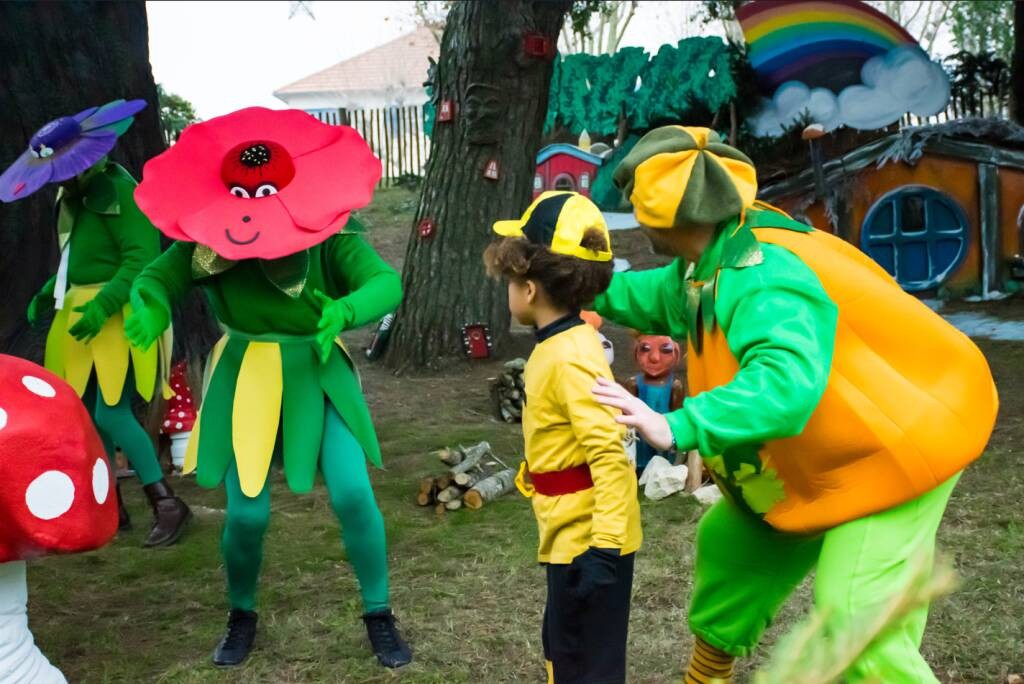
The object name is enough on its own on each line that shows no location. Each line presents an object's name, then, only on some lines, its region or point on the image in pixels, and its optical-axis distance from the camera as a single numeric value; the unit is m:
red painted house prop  13.20
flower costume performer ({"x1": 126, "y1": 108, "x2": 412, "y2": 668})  3.15
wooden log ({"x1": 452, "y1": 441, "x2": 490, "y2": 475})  5.19
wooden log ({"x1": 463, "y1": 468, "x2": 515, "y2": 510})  4.98
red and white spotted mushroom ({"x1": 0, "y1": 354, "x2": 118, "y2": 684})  2.04
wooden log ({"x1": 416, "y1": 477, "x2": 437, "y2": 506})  5.05
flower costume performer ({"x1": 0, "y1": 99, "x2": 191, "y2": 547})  4.18
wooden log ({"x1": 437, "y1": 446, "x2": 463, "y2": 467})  5.39
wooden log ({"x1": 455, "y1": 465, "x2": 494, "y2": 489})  5.07
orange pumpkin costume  1.91
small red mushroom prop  5.63
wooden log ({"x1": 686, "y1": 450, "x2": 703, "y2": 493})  4.95
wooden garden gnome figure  5.10
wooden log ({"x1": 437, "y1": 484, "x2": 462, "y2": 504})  4.99
